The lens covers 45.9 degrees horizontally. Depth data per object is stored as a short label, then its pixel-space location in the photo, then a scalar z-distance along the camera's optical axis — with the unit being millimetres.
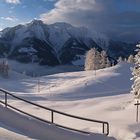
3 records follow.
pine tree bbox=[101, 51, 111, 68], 54286
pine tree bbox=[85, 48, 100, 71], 53111
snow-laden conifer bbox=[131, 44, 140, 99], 11720
